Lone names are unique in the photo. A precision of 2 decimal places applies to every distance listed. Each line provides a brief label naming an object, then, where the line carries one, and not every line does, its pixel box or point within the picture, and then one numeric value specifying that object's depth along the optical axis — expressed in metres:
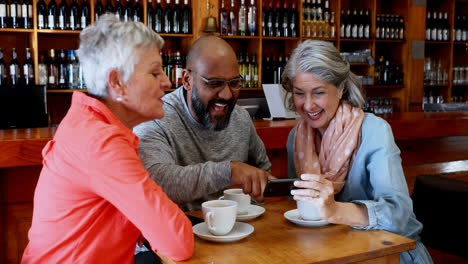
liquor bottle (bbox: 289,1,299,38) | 5.24
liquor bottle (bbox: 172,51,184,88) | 4.80
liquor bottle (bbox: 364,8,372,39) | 5.68
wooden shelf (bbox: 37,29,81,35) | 4.19
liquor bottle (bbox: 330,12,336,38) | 5.46
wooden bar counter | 2.29
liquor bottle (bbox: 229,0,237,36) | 5.00
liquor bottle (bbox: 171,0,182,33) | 4.76
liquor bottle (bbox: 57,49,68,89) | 4.38
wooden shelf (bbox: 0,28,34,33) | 4.09
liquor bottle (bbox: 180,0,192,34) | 4.77
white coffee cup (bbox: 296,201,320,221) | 1.31
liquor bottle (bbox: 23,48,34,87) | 4.29
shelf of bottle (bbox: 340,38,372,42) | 5.51
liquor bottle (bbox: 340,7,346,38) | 5.56
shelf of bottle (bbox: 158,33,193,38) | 4.67
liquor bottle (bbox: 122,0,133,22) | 4.54
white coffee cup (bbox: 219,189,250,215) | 1.41
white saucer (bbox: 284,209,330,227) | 1.30
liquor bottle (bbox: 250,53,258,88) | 5.15
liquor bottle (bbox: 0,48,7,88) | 4.30
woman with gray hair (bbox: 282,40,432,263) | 1.37
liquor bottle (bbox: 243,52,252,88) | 5.09
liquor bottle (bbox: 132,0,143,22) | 4.58
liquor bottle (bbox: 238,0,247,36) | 5.01
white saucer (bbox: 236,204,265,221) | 1.37
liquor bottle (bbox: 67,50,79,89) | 4.41
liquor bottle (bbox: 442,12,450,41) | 6.30
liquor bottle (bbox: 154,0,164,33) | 4.68
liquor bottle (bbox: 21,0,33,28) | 4.18
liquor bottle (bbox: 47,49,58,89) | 4.33
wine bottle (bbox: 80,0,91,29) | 4.41
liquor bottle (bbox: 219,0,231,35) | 4.96
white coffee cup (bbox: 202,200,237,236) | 1.18
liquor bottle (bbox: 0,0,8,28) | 4.12
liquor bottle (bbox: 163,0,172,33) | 4.71
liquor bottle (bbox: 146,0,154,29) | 4.62
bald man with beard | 1.69
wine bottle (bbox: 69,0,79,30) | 4.38
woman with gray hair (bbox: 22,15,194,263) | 1.00
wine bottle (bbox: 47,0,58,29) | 4.24
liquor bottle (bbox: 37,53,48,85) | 4.28
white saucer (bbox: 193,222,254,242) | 1.17
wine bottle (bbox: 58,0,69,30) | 4.29
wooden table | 1.07
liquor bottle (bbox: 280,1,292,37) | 5.21
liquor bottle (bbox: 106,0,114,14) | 4.54
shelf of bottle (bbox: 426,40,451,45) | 6.11
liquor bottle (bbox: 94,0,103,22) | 4.48
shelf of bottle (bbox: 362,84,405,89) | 5.72
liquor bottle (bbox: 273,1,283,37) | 5.19
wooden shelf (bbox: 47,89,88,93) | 4.29
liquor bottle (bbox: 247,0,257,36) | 5.04
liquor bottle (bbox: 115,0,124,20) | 4.57
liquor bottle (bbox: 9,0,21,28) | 4.14
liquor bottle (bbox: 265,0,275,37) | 5.15
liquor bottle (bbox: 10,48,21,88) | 4.28
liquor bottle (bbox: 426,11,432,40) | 6.17
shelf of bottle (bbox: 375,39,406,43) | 5.74
